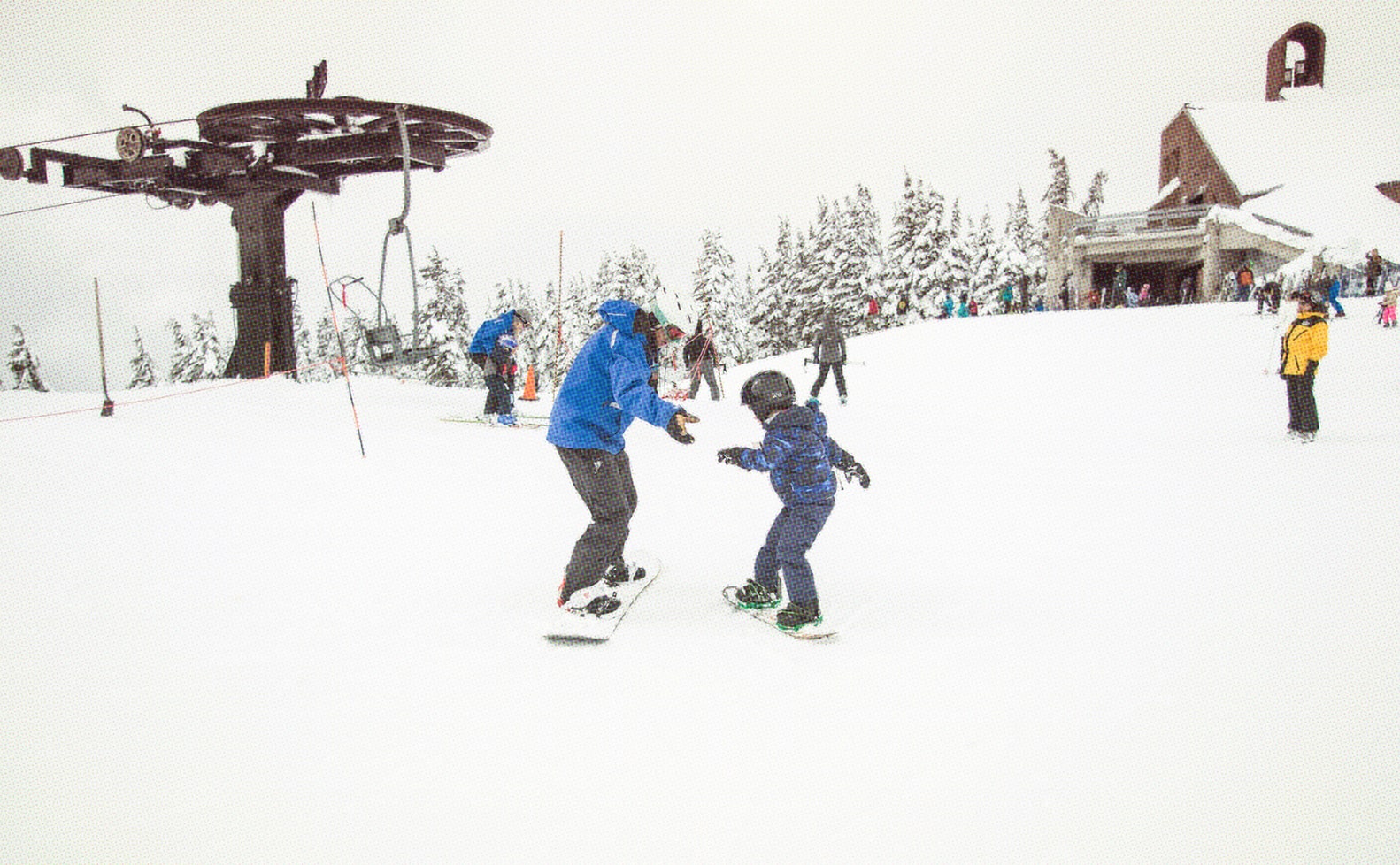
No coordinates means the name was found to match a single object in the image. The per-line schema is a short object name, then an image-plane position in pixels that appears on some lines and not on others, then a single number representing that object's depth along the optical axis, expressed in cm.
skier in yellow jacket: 841
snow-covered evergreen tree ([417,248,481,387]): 4034
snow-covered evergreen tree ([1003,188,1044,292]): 4050
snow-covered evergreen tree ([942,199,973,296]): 3950
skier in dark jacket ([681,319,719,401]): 1460
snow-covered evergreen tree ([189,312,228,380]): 5662
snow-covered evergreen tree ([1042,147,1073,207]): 5284
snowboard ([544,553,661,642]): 377
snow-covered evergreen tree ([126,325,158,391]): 6669
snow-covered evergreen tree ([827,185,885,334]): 4338
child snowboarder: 391
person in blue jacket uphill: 1100
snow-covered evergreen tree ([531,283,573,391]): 5566
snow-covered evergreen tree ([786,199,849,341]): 4478
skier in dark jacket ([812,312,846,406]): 1399
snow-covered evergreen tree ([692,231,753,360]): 4575
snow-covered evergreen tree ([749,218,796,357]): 4962
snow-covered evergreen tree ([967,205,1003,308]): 4212
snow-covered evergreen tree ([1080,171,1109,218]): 6222
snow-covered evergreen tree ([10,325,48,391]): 4903
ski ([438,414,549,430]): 1180
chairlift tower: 1035
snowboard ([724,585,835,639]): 380
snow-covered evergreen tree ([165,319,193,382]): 6544
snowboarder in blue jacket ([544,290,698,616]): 409
